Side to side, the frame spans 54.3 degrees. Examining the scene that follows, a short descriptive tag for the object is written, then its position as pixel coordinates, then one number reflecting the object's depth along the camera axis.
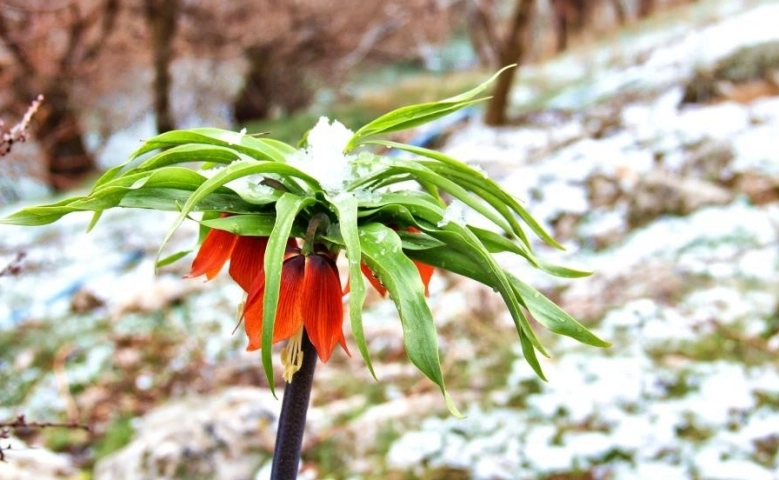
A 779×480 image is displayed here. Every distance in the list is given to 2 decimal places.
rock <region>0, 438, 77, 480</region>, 1.68
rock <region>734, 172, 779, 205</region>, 2.92
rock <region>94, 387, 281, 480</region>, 1.73
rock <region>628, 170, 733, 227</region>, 3.02
